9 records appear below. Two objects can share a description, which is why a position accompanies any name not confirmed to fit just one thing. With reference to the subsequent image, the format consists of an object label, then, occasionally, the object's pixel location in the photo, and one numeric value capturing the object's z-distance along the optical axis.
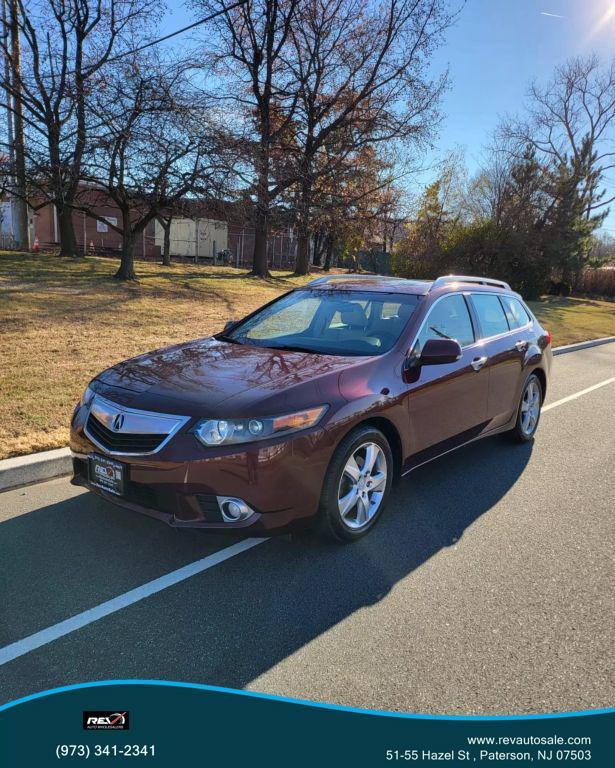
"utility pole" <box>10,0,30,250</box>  15.34
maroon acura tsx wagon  3.12
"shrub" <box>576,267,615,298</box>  38.28
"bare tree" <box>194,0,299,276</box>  22.52
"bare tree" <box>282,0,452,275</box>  23.73
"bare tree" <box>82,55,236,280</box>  14.09
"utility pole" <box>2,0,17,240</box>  17.83
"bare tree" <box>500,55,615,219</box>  34.31
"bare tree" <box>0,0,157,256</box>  14.73
